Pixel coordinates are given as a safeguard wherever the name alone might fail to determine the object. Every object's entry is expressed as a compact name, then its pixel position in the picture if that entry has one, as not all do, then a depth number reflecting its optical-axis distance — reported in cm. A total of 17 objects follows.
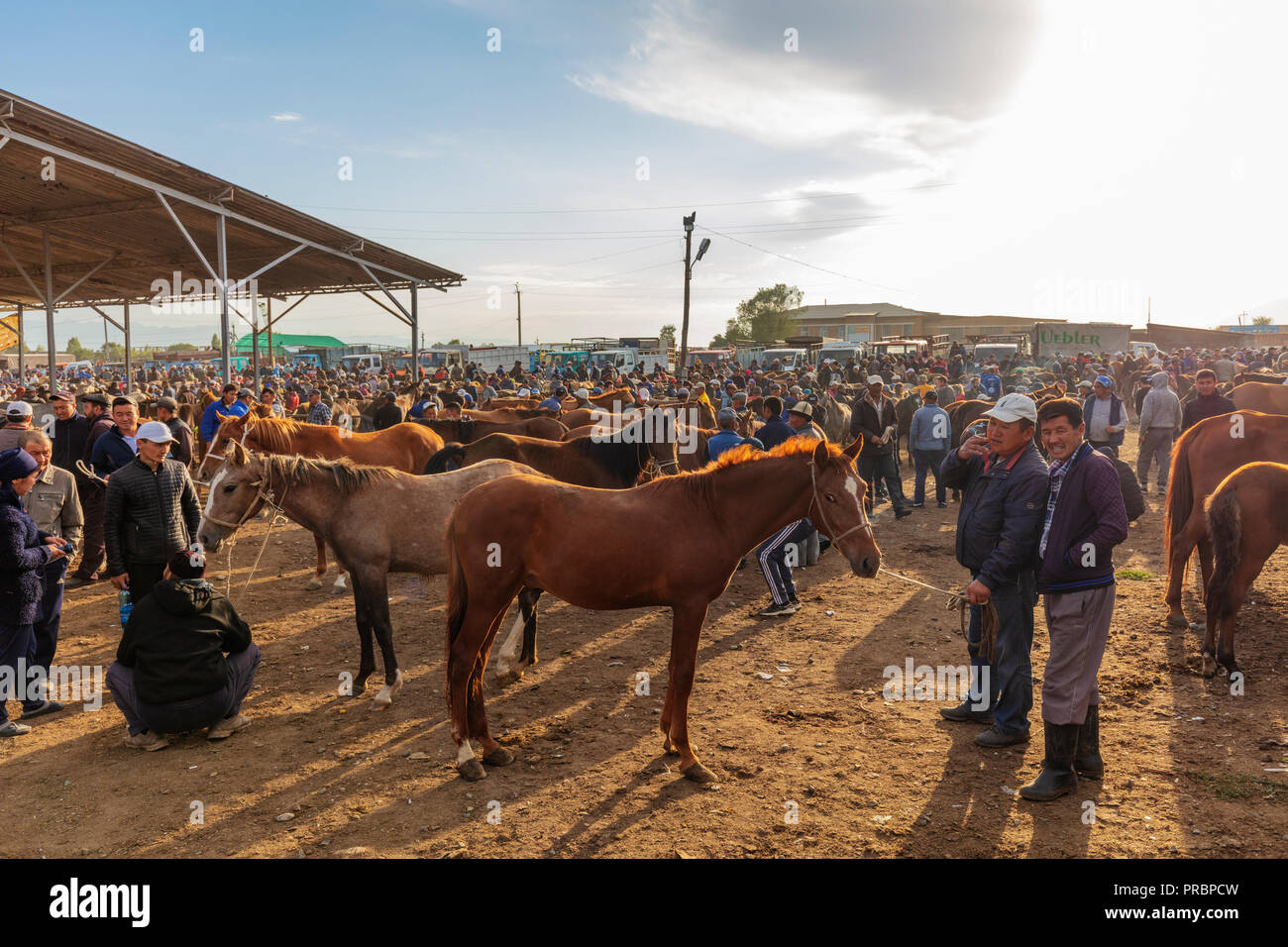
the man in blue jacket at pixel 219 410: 1186
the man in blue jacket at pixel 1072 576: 402
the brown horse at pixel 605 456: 797
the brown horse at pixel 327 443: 816
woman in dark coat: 501
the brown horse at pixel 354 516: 579
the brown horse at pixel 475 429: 1093
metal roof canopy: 1255
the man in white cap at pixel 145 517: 572
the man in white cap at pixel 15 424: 732
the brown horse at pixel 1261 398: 1082
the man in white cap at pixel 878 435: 1135
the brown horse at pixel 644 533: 461
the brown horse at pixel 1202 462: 702
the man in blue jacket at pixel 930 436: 1191
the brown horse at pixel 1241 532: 583
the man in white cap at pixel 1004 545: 449
